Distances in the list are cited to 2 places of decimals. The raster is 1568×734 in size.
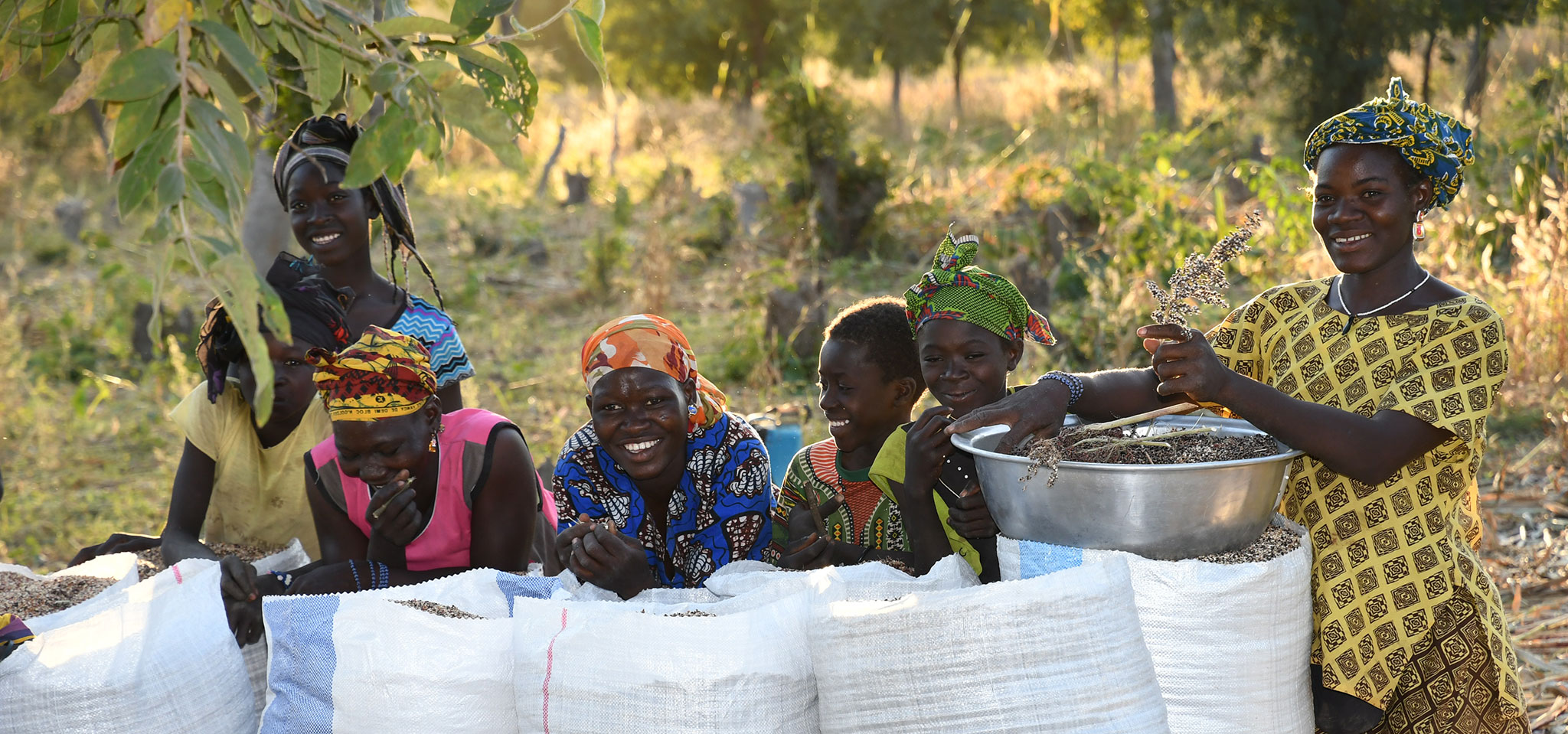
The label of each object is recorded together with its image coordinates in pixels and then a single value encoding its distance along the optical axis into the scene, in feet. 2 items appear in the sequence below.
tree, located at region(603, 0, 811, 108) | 56.59
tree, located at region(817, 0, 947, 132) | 51.44
